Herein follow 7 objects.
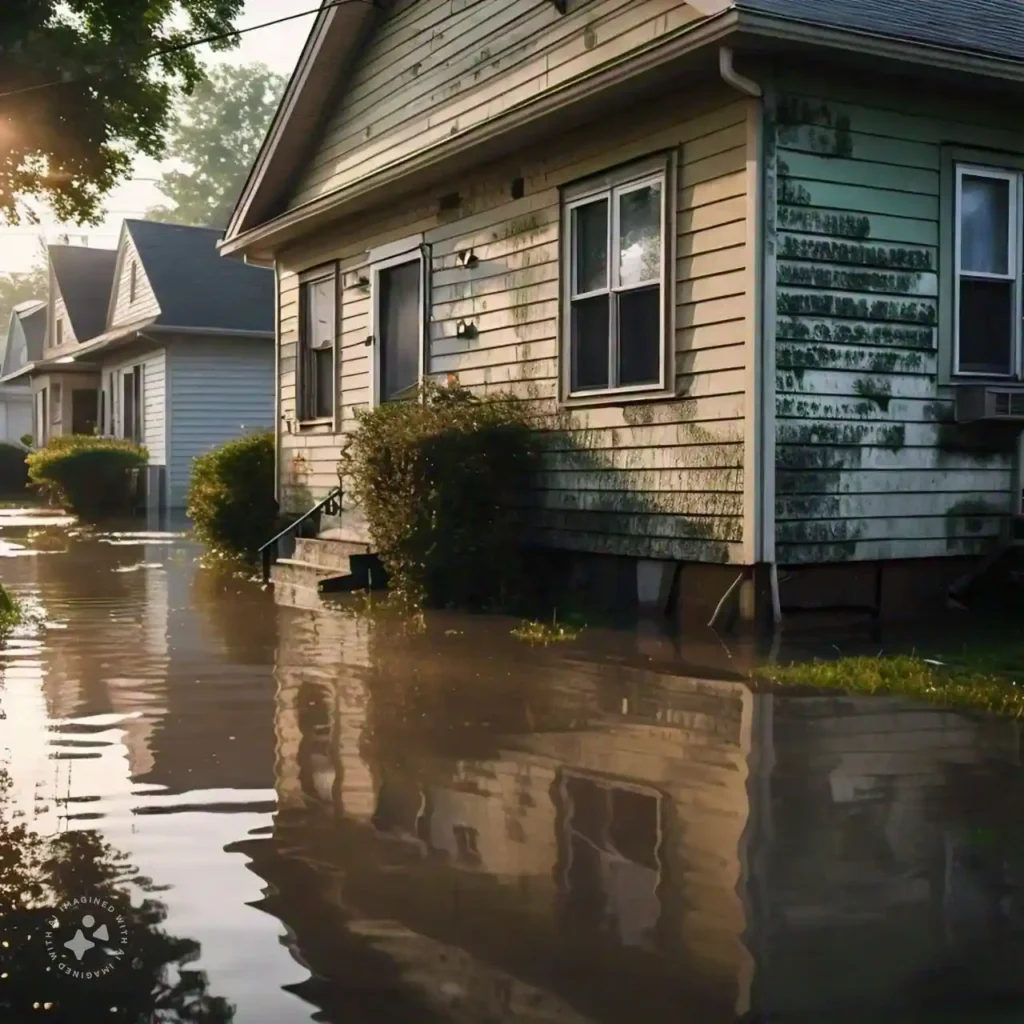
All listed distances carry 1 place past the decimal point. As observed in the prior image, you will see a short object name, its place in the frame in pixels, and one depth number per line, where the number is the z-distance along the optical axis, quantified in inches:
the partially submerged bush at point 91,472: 1046.4
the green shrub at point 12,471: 1443.2
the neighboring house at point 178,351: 1135.6
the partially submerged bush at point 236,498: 662.5
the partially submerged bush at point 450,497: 429.4
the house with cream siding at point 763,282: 359.9
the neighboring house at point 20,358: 1829.5
